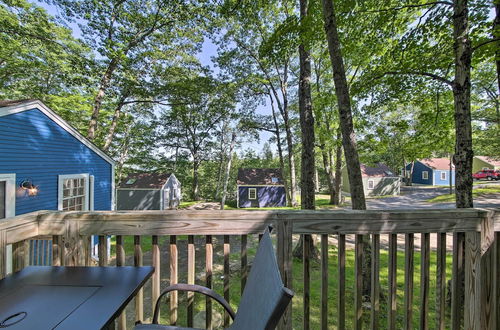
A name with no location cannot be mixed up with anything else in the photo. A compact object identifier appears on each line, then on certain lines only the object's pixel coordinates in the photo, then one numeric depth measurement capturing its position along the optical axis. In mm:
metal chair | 599
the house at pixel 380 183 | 23281
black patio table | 827
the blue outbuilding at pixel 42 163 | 4797
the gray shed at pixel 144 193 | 16828
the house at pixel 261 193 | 19547
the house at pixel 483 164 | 30397
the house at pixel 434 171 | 28406
